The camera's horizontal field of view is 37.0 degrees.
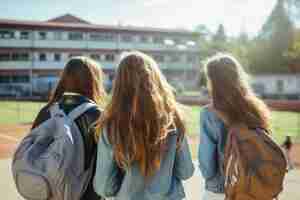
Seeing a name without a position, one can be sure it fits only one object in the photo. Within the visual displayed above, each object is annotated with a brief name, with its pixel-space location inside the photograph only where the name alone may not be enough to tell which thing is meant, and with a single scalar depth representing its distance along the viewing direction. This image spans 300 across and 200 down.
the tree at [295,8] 65.32
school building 54.38
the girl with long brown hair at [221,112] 3.04
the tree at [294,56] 55.00
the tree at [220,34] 94.36
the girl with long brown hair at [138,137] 2.70
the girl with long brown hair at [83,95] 3.08
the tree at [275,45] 60.88
